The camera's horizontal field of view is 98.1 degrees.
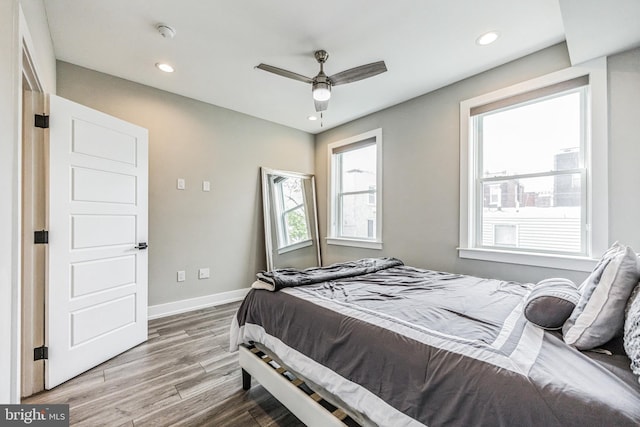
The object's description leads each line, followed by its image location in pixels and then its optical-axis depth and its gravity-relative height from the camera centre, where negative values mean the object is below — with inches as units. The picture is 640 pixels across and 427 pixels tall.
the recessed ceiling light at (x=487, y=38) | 87.7 +56.8
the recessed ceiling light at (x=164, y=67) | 106.7 +57.3
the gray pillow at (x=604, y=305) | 38.4 -13.3
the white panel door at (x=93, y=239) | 79.1 -8.2
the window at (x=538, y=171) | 86.1 +15.2
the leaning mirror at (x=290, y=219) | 163.3 -3.6
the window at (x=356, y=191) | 153.0 +13.7
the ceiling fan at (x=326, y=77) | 86.1 +44.7
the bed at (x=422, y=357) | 31.7 -20.6
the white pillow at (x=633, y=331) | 32.1 -14.7
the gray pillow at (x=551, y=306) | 44.4 -15.2
